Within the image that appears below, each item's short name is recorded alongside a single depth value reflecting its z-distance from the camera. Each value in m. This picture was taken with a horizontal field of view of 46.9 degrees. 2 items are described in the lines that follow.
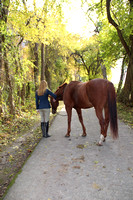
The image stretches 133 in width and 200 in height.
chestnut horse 4.46
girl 5.47
